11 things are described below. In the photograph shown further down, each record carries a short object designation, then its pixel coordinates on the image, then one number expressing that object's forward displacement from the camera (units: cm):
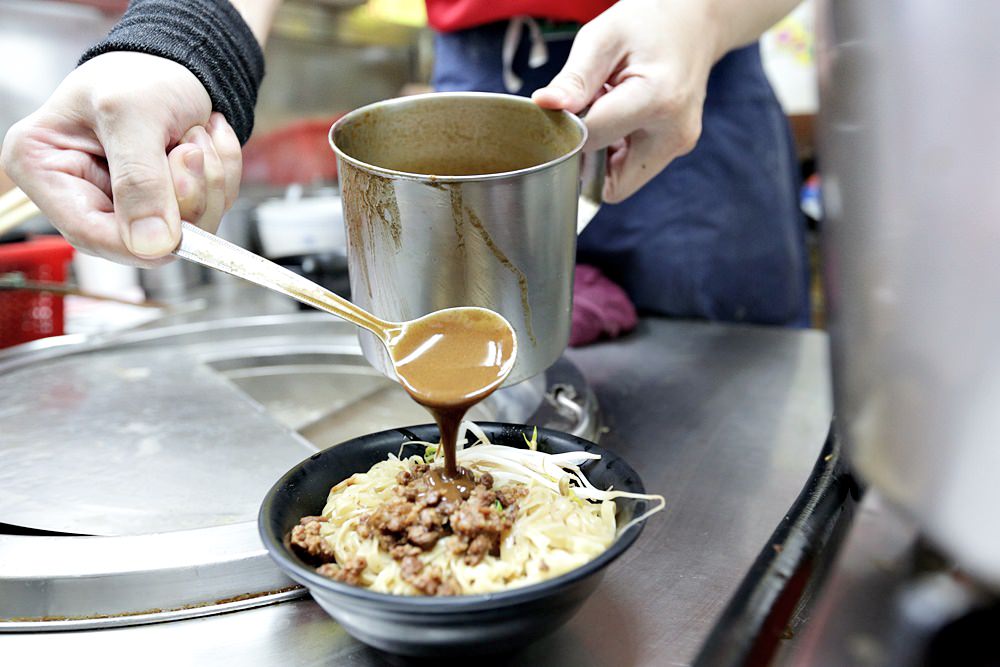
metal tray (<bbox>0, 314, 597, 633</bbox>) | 46
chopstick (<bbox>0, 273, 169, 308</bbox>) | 71
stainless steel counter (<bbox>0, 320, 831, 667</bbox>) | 44
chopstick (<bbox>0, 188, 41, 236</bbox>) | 63
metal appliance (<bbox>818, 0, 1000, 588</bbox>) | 32
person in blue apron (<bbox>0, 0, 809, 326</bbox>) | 50
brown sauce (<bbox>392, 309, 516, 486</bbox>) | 46
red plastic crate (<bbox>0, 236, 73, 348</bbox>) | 73
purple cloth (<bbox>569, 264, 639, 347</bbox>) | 73
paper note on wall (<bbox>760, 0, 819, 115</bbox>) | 168
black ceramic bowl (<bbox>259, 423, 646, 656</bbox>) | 38
